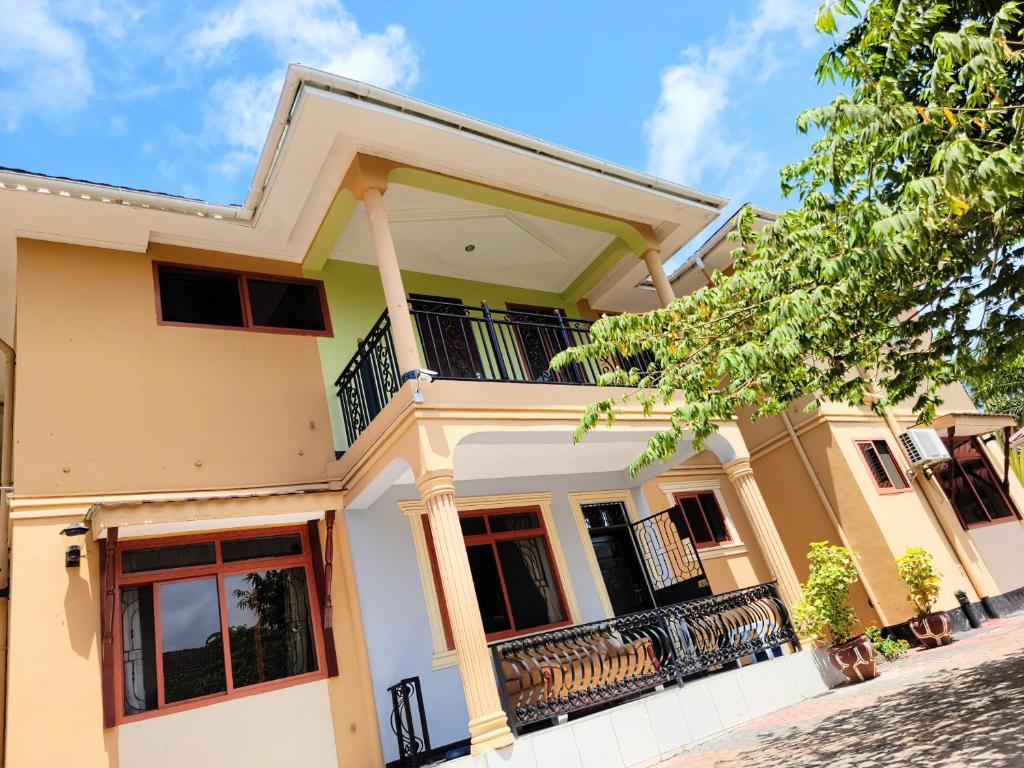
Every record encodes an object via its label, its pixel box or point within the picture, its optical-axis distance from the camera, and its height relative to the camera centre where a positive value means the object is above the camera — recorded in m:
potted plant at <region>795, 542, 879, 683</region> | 8.04 -0.15
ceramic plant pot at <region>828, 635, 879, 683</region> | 8.33 -0.74
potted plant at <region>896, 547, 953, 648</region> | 10.29 -0.37
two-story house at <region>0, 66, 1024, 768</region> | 6.21 +2.38
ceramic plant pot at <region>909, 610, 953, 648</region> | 10.24 -0.85
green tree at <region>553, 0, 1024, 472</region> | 3.96 +2.11
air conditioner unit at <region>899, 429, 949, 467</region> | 12.03 +1.91
